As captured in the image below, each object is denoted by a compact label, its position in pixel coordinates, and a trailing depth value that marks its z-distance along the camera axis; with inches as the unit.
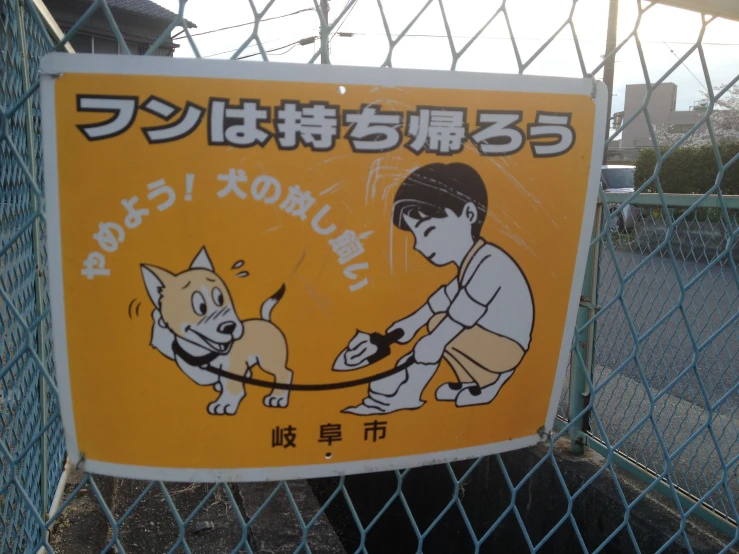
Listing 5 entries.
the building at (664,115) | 929.5
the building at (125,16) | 341.4
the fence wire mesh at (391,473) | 47.4
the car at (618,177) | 467.5
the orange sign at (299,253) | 39.2
